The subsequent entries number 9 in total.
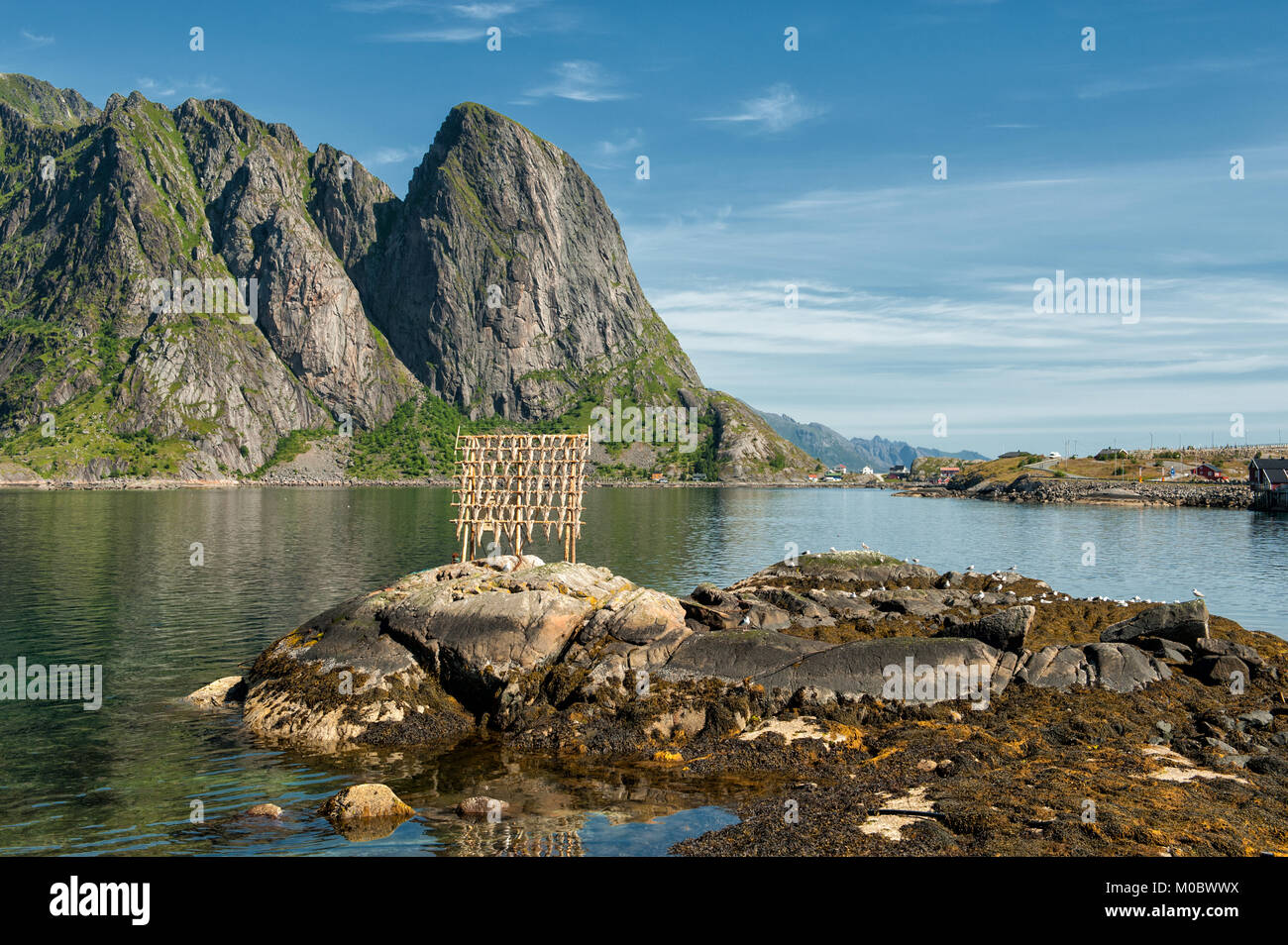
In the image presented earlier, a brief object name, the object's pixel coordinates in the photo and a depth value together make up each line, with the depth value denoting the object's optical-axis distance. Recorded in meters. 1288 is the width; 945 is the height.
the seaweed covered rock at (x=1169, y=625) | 29.41
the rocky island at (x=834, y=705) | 17.53
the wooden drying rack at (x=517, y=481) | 41.66
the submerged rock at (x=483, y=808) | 19.23
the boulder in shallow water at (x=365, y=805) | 18.70
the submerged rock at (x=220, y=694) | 29.17
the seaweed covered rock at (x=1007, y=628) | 28.30
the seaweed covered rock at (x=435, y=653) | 26.61
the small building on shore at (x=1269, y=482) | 137.12
